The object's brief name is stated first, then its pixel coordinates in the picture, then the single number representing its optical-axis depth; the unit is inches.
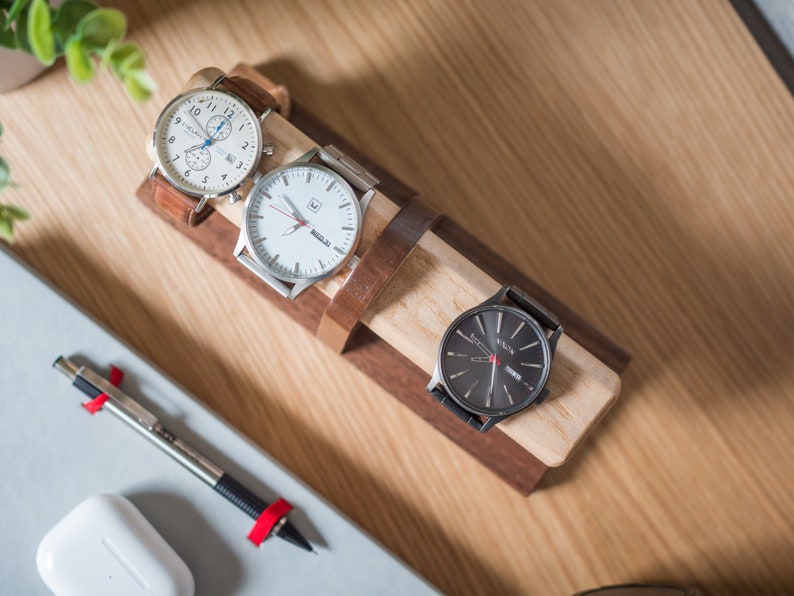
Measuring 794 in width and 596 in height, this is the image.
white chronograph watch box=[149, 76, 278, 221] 24.5
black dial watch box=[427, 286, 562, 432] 23.8
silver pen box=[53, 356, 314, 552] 27.7
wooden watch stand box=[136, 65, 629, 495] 28.1
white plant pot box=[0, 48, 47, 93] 27.7
